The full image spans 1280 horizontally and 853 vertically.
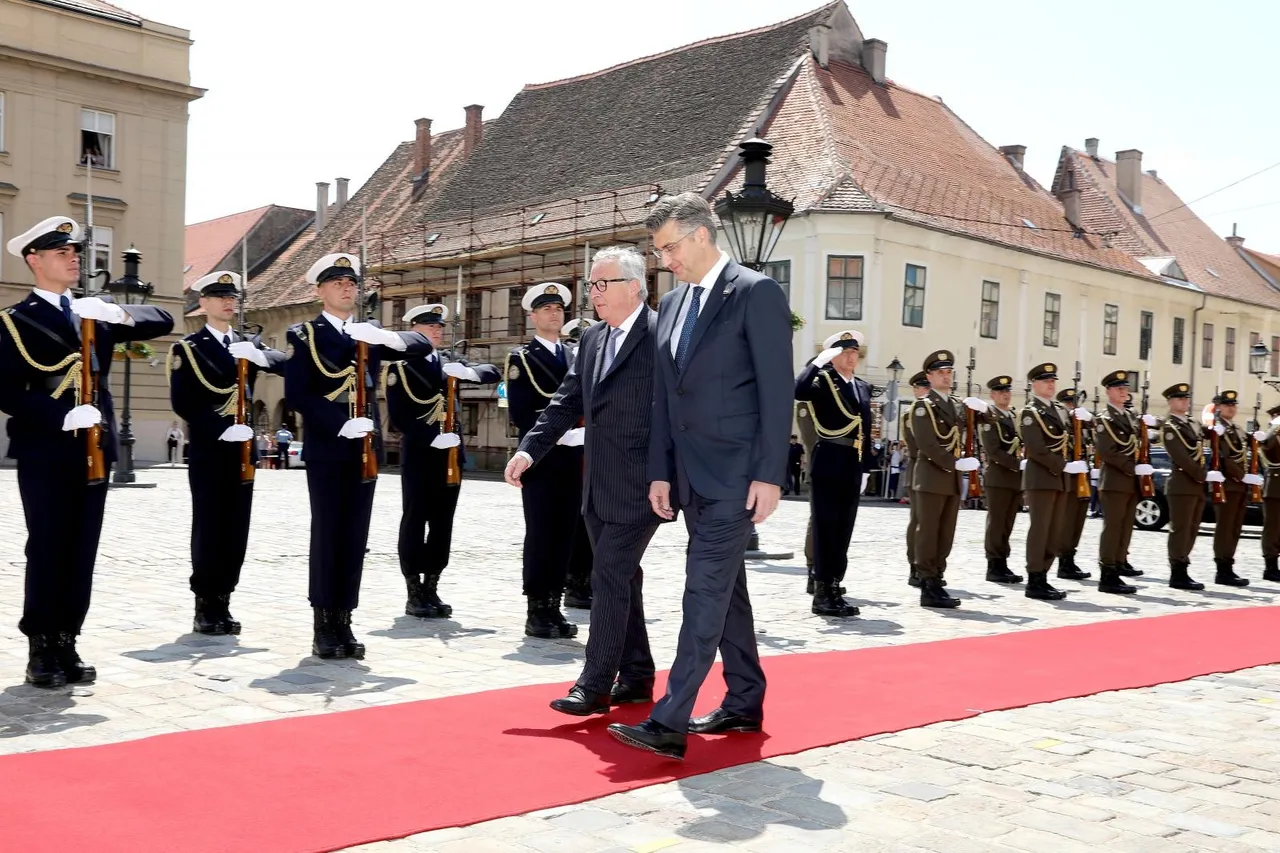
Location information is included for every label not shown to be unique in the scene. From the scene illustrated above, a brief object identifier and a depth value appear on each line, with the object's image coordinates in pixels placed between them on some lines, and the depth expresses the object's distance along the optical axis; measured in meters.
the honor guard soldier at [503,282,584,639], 7.90
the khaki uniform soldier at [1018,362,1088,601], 11.25
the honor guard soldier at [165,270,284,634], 7.77
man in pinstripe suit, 5.68
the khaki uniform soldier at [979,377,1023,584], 12.01
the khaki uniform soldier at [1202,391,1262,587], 13.16
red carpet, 4.03
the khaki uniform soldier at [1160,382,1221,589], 12.76
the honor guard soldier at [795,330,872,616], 9.50
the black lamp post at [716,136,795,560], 13.20
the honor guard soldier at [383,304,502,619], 8.66
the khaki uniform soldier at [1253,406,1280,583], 13.77
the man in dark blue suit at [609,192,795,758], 5.05
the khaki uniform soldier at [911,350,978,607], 10.32
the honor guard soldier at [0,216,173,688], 6.11
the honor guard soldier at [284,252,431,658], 7.03
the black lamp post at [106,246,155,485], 24.06
